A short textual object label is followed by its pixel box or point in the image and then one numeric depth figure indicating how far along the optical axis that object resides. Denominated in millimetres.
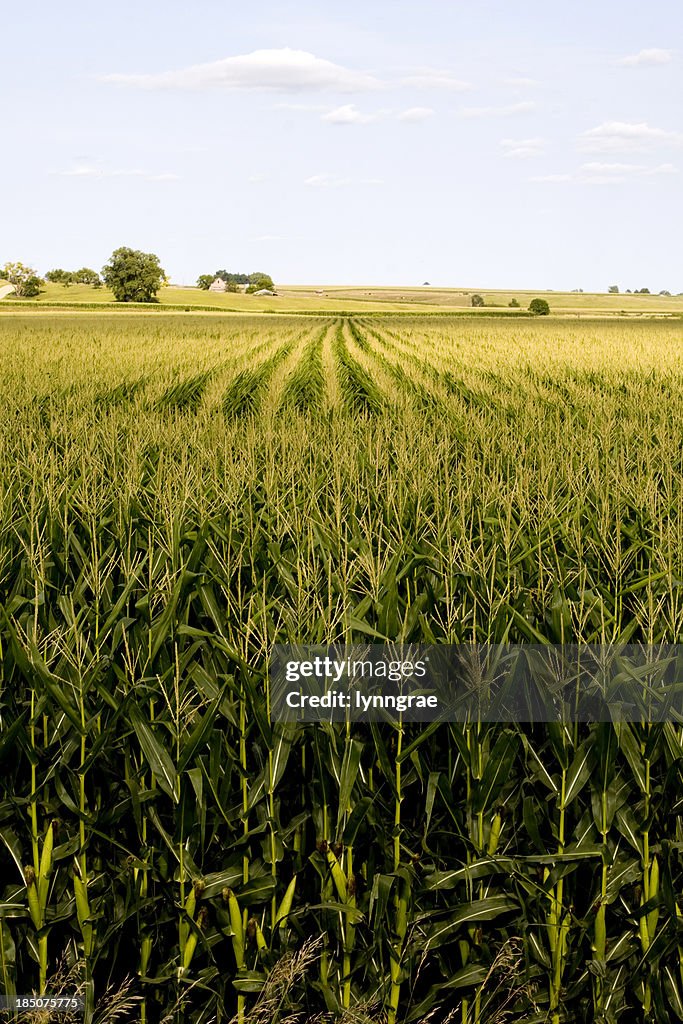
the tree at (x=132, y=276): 122500
